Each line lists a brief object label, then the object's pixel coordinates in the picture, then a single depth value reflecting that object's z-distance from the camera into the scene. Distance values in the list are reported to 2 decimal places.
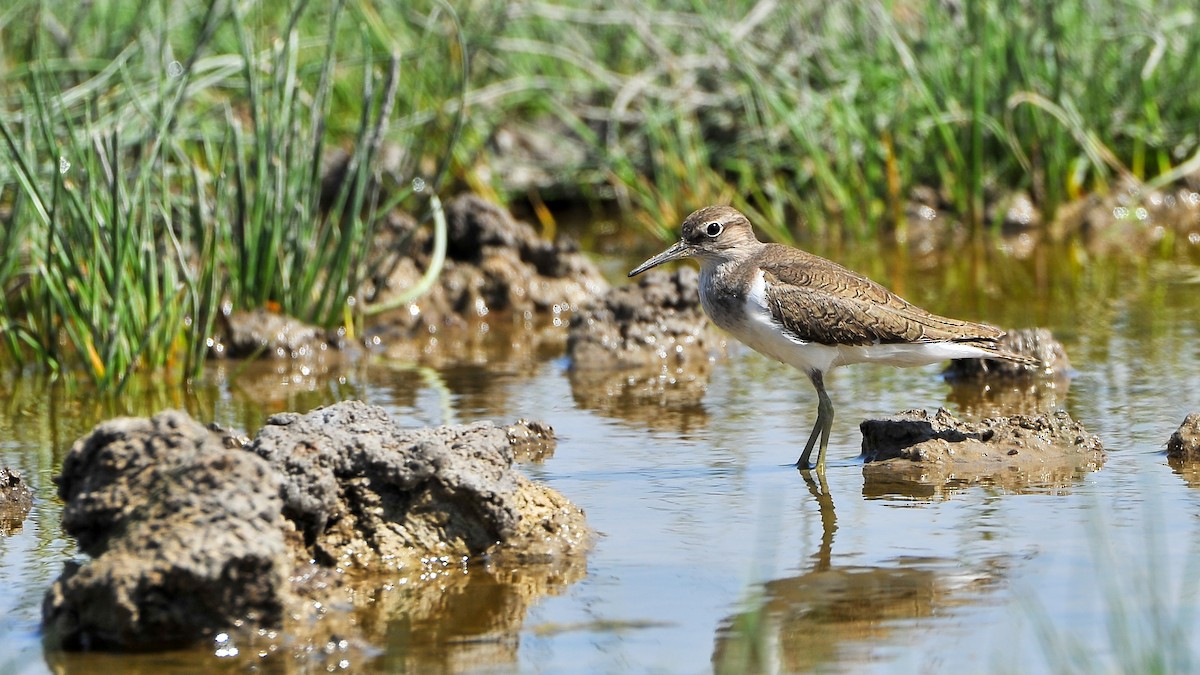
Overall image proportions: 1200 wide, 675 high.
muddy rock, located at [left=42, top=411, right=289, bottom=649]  8.67
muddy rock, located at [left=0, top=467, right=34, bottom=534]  11.85
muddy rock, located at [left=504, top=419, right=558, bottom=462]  13.59
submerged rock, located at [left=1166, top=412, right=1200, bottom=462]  12.24
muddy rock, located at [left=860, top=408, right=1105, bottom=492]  12.20
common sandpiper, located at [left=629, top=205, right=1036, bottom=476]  13.58
